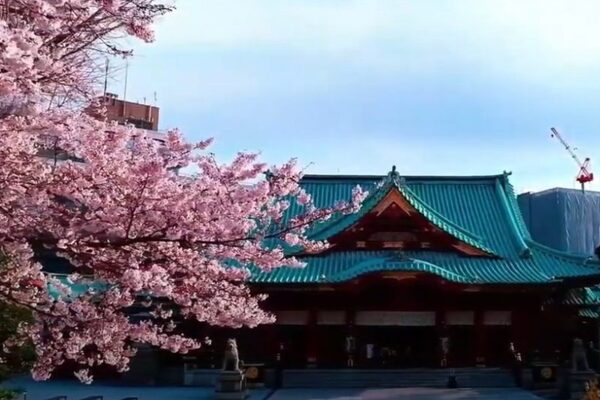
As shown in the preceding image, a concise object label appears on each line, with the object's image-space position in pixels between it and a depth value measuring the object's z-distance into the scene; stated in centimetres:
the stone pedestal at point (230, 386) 1989
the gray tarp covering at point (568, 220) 3969
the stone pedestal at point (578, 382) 1977
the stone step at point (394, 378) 2295
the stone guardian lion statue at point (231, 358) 2067
